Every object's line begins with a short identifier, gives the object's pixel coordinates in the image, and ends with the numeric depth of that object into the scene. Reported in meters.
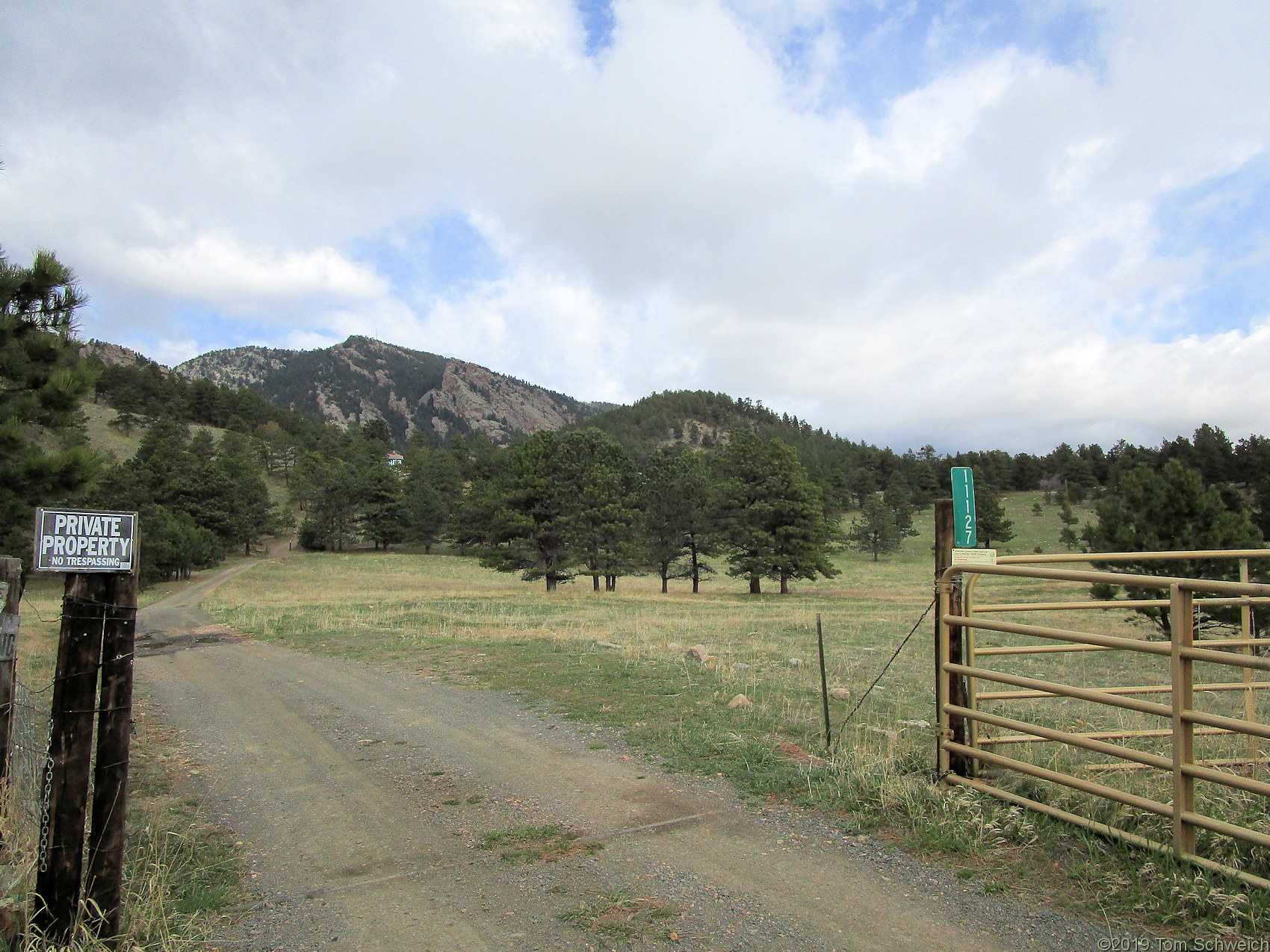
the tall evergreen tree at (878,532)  67.88
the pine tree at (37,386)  11.53
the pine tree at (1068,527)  54.86
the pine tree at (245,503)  62.16
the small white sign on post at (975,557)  5.45
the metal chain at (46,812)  3.72
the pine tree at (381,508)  78.81
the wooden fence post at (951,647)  5.97
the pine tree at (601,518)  37.41
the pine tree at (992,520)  57.16
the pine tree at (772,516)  36.47
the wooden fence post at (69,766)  3.73
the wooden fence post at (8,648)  4.07
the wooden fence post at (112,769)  3.87
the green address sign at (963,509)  5.54
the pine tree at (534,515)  38.25
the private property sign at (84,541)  3.57
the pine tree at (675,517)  38.88
